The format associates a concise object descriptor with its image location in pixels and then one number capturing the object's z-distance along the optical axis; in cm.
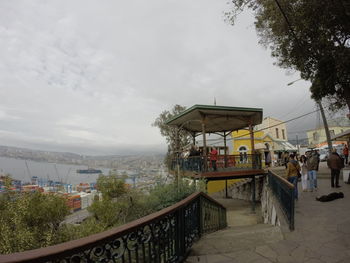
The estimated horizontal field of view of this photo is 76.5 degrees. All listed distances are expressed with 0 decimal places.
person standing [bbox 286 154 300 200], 793
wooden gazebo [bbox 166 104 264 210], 1201
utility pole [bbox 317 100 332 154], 1785
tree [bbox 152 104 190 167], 2433
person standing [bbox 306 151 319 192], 934
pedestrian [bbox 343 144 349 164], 1926
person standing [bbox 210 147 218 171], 1249
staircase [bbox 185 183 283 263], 350
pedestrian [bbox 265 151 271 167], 2137
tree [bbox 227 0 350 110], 799
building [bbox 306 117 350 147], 5147
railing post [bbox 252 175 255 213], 1375
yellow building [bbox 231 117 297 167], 2922
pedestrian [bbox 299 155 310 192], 997
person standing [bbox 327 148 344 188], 965
